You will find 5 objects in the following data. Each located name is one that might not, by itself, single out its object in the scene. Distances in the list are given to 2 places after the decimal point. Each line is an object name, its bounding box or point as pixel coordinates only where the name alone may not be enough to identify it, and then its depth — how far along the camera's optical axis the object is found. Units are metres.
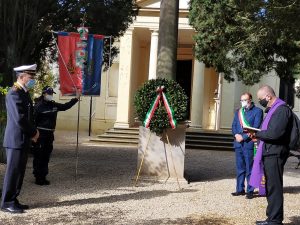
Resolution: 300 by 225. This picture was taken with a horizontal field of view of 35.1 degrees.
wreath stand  9.23
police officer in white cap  6.26
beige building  19.59
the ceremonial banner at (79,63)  9.47
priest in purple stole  5.82
